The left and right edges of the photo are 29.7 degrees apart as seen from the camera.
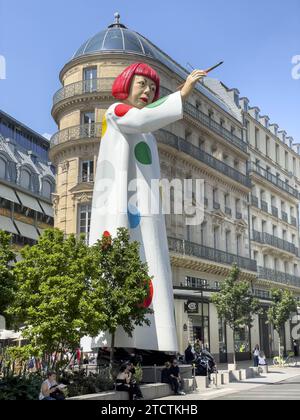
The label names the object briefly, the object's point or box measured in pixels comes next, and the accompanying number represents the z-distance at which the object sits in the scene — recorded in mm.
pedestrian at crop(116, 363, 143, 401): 14496
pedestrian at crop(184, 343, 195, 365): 22341
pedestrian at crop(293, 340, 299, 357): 48206
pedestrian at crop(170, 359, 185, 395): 17359
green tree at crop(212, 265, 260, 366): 27094
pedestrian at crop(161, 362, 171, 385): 17328
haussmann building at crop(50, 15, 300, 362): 31438
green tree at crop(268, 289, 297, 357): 34219
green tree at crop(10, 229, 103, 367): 13930
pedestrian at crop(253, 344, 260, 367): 28297
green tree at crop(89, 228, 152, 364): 15977
